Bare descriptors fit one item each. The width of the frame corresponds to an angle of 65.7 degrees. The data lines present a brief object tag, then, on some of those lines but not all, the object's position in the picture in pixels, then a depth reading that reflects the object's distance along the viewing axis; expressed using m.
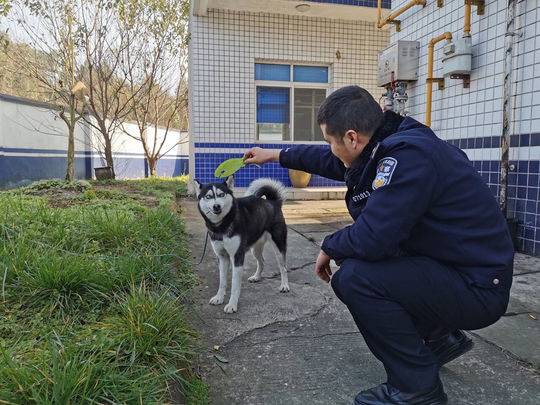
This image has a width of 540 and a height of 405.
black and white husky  3.00
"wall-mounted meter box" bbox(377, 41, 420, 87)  5.50
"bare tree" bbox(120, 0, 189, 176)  9.62
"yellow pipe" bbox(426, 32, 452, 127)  4.79
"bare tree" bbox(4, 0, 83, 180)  8.48
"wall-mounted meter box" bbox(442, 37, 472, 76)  4.49
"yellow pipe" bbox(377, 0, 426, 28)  5.32
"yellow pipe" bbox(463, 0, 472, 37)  4.40
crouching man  1.56
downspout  4.01
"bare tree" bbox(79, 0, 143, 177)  9.09
